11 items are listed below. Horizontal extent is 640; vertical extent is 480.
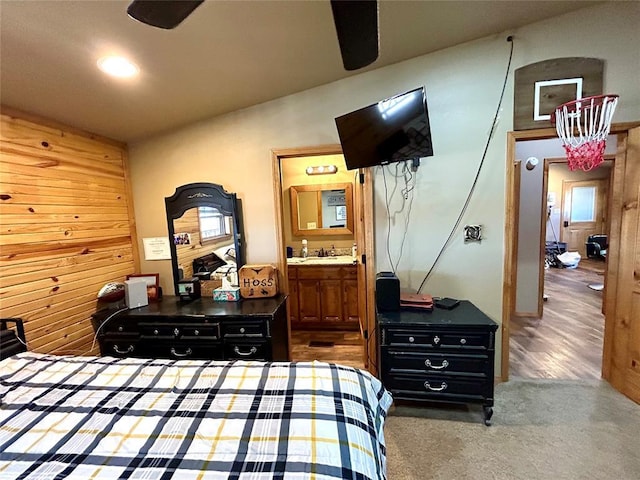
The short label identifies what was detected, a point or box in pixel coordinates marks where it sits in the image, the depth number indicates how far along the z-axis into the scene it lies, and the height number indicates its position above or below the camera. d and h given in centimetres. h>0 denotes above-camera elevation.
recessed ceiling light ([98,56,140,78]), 154 +89
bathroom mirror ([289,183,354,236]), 390 +11
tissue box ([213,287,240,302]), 246 -64
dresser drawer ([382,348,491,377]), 197 -106
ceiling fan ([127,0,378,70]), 84 +63
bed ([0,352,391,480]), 90 -76
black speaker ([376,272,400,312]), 219 -61
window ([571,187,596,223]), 779 +6
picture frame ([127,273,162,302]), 260 -56
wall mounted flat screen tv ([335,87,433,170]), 194 +60
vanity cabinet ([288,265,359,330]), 351 -98
